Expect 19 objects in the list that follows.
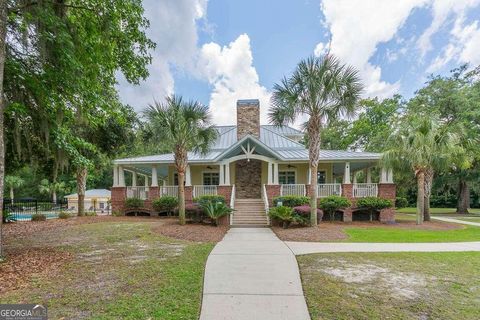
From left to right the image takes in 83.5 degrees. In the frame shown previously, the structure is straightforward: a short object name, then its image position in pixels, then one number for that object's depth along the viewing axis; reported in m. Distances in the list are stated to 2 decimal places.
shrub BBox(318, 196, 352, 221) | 14.65
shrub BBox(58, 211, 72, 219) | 16.22
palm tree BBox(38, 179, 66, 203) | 37.66
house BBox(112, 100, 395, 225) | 15.44
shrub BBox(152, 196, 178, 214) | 15.63
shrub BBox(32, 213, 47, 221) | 15.19
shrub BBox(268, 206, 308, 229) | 11.83
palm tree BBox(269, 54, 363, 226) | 10.95
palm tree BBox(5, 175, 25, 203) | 32.50
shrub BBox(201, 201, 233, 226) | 12.09
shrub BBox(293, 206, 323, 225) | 12.19
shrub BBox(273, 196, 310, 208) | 14.67
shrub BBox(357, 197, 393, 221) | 14.91
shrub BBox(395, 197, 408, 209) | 21.27
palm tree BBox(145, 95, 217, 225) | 11.21
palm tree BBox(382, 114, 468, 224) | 13.24
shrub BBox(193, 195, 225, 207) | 14.55
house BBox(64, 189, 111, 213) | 28.97
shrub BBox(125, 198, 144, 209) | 16.30
